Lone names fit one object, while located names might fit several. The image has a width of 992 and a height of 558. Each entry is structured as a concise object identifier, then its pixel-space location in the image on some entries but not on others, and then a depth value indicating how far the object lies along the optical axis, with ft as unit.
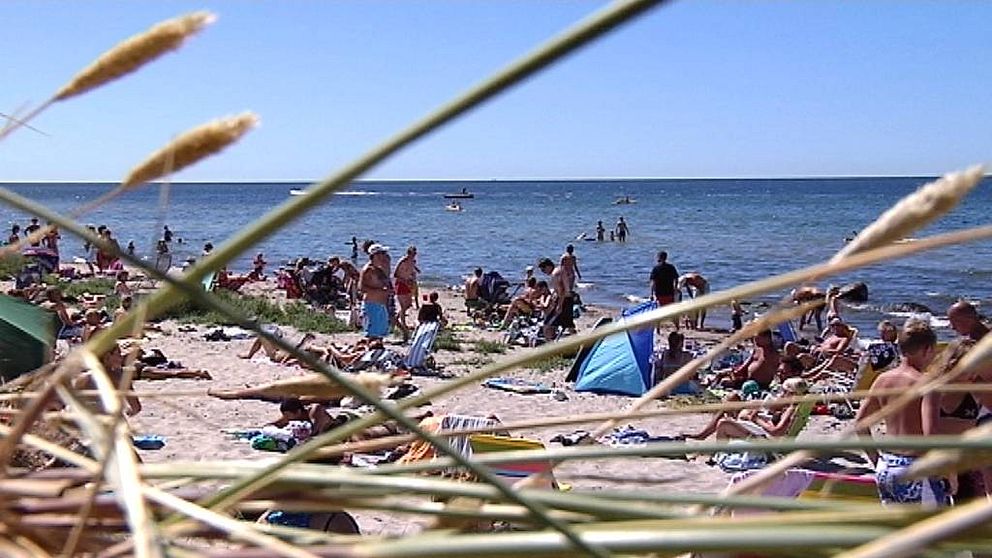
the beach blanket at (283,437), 23.53
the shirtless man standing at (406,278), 49.32
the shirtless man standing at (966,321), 19.01
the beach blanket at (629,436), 24.00
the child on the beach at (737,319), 44.68
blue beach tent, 34.09
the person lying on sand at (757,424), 21.25
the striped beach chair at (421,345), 38.60
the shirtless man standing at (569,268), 47.98
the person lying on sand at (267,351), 37.35
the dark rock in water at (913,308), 66.28
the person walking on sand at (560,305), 47.34
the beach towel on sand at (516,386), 34.14
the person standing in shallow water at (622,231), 135.23
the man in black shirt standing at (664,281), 48.14
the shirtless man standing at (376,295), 43.39
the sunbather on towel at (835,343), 38.91
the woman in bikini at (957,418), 14.02
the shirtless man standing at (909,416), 13.79
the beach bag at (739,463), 20.43
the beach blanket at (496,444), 16.53
